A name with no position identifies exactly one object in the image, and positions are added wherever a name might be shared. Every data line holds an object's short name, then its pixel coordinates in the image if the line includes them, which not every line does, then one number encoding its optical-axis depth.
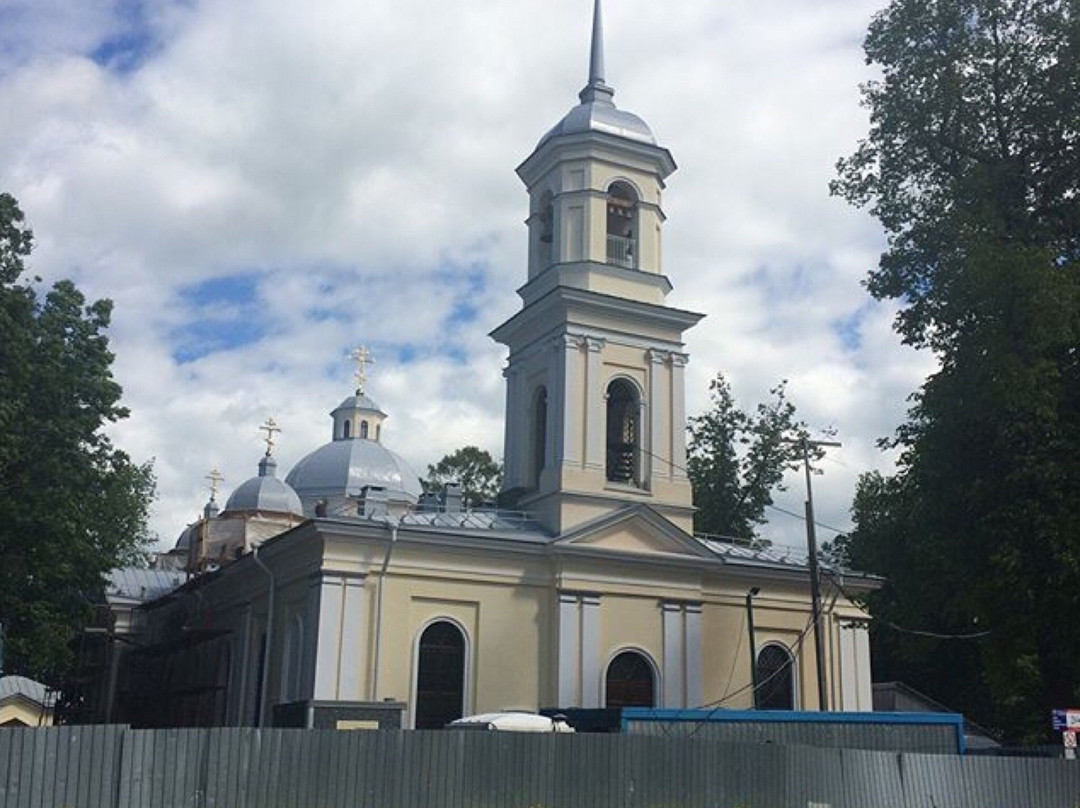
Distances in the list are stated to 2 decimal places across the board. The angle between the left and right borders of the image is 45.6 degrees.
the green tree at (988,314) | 21.50
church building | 27.86
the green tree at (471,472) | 54.28
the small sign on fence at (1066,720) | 18.50
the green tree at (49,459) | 28.33
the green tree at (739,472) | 44.53
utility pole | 27.11
